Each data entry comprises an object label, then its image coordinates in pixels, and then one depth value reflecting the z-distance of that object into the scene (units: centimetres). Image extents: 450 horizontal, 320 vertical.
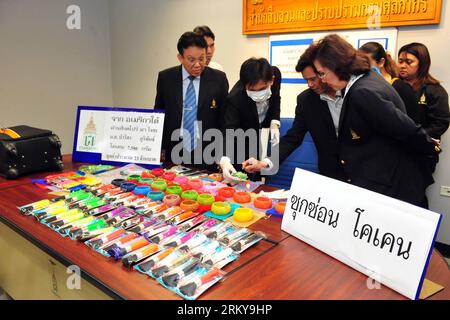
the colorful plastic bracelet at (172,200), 153
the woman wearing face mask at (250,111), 206
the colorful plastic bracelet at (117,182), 176
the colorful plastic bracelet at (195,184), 172
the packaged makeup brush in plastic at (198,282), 96
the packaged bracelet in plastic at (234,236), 122
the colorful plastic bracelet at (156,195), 159
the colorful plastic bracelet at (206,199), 152
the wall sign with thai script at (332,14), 262
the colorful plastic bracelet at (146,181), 178
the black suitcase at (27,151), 190
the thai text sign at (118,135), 214
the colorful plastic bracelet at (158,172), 193
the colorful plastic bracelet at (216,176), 191
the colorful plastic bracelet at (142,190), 165
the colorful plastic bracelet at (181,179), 181
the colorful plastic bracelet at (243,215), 139
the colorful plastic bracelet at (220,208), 144
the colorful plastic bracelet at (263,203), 153
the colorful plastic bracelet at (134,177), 183
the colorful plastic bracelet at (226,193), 165
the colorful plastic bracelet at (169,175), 187
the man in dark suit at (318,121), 174
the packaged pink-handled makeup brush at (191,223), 132
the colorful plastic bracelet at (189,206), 148
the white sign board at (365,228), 93
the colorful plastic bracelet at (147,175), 190
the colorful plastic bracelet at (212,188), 171
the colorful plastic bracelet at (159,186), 169
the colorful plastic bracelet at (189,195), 157
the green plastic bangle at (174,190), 164
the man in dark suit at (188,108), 236
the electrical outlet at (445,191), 274
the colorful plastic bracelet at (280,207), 148
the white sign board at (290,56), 303
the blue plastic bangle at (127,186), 170
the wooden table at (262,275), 97
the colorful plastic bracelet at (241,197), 159
